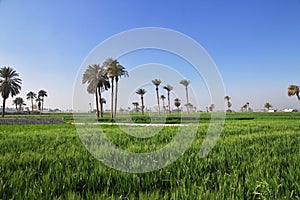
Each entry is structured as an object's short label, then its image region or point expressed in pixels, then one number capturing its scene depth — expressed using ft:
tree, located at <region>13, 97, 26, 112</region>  387.34
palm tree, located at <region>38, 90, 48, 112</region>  355.36
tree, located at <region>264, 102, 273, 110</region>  474.49
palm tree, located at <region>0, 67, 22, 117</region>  180.24
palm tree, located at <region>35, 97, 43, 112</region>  382.59
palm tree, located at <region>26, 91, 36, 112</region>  376.15
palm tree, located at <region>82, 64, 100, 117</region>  147.64
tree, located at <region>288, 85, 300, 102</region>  248.11
